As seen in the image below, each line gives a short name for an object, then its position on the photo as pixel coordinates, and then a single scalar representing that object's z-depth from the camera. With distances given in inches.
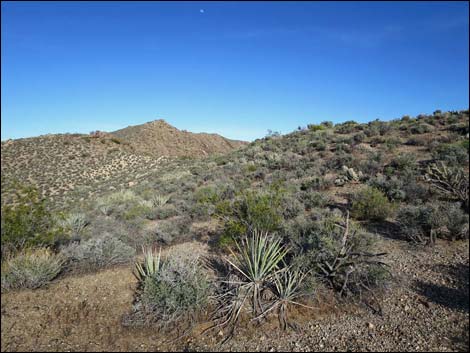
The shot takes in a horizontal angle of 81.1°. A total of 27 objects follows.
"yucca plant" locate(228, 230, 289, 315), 199.0
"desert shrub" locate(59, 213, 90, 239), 334.3
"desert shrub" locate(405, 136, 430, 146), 589.6
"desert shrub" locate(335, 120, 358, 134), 867.4
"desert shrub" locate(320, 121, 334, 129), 1106.1
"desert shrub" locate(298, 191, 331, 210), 390.2
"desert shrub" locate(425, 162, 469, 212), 309.6
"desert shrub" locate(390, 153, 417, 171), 465.7
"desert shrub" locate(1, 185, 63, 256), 212.5
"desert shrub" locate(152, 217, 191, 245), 322.7
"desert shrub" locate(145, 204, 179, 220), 439.5
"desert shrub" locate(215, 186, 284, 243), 292.0
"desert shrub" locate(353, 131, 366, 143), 716.5
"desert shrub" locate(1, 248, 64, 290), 213.3
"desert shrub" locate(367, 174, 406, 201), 365.2
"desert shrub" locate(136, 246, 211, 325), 185.2
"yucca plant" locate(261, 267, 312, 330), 181.4
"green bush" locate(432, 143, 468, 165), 430.9
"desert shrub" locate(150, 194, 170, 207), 512.7
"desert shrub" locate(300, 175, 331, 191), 468.4
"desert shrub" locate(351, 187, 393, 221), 327.0
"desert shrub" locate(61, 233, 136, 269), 261.6
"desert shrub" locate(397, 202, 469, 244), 256.2
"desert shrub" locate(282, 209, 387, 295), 201.9
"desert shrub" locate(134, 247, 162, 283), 221.9
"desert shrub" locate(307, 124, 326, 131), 1054.5
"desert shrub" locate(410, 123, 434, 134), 667.1
